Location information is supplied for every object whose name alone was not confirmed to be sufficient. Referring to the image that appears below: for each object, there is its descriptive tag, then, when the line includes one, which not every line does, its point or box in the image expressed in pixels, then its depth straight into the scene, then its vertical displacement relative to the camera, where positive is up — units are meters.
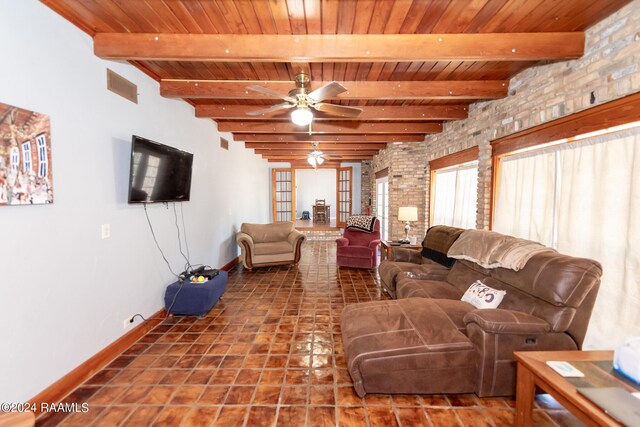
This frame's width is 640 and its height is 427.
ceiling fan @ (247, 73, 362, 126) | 2.48 +0.92
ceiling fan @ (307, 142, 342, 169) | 6.01 +0.91
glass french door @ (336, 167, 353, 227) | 9.82 +0.17
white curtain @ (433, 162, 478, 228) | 4.06 +0.07
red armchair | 5.18 -1.00
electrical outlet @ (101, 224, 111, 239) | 2.36 -0.30
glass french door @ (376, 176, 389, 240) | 7.02 -0.09
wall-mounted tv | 2.55 +0.24
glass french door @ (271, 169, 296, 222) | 9.78 +0.13
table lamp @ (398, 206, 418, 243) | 4.70 -0.24
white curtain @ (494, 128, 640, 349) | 1.92 -0.10
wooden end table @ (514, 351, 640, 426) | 1.20 -0.85
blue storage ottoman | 3.21 -1.16
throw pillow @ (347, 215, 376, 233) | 5.55 -0.47
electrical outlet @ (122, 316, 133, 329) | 2.62 -1.19
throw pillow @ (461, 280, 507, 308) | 2.38 -0.83
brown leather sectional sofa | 1.88 -0.97
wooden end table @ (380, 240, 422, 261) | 4.28 -0.73
